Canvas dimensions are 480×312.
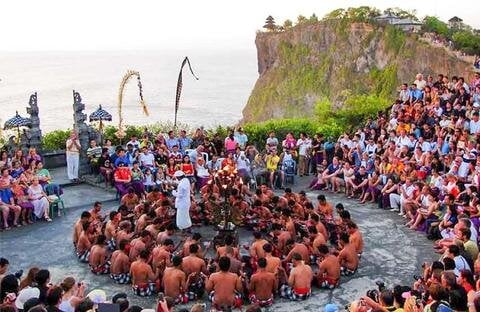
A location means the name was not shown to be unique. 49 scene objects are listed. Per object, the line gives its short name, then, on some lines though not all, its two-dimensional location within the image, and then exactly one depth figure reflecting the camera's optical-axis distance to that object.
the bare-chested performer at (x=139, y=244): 11.89
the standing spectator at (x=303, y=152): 20.53
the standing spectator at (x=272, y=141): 20.91
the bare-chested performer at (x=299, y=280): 11.04
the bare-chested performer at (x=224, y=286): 10.44
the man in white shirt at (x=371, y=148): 19.05
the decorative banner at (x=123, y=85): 23.62
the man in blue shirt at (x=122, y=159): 18.03
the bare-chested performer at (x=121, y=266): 11.85
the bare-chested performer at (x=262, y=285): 10.79
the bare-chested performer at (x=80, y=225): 13.34
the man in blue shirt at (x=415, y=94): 21.97
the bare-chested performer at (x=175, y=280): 10.83
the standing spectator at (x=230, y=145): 20.16
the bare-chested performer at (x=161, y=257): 11.48
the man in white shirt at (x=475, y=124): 18.38
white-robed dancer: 14.13
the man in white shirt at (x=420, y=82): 22.85
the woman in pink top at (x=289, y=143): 20.88
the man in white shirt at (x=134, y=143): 18.80
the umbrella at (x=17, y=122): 19.81
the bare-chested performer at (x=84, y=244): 13.13
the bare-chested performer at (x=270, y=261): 11.16
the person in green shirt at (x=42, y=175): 16.80
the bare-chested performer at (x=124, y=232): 12.71
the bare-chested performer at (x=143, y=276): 11.19
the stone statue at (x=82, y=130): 19.92
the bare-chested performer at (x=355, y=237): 12.71
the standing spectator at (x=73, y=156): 19.22
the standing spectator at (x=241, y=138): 20.92
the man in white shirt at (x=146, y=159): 18.16
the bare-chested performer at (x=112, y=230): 13.41
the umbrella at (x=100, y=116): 21.33
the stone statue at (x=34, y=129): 20.05
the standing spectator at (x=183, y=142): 20.47
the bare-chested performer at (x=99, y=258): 12.17
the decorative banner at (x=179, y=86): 22.62
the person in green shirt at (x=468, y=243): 11.20
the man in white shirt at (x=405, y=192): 16.03
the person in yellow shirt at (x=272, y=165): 19.06
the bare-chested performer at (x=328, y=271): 11.59
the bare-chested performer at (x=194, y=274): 11.17
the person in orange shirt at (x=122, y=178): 17.27
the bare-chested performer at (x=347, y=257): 12.19
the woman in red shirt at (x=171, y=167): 17.92
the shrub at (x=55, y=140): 22.44
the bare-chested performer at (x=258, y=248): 11.89
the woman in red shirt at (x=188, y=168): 17.92
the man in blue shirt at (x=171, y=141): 20.20
